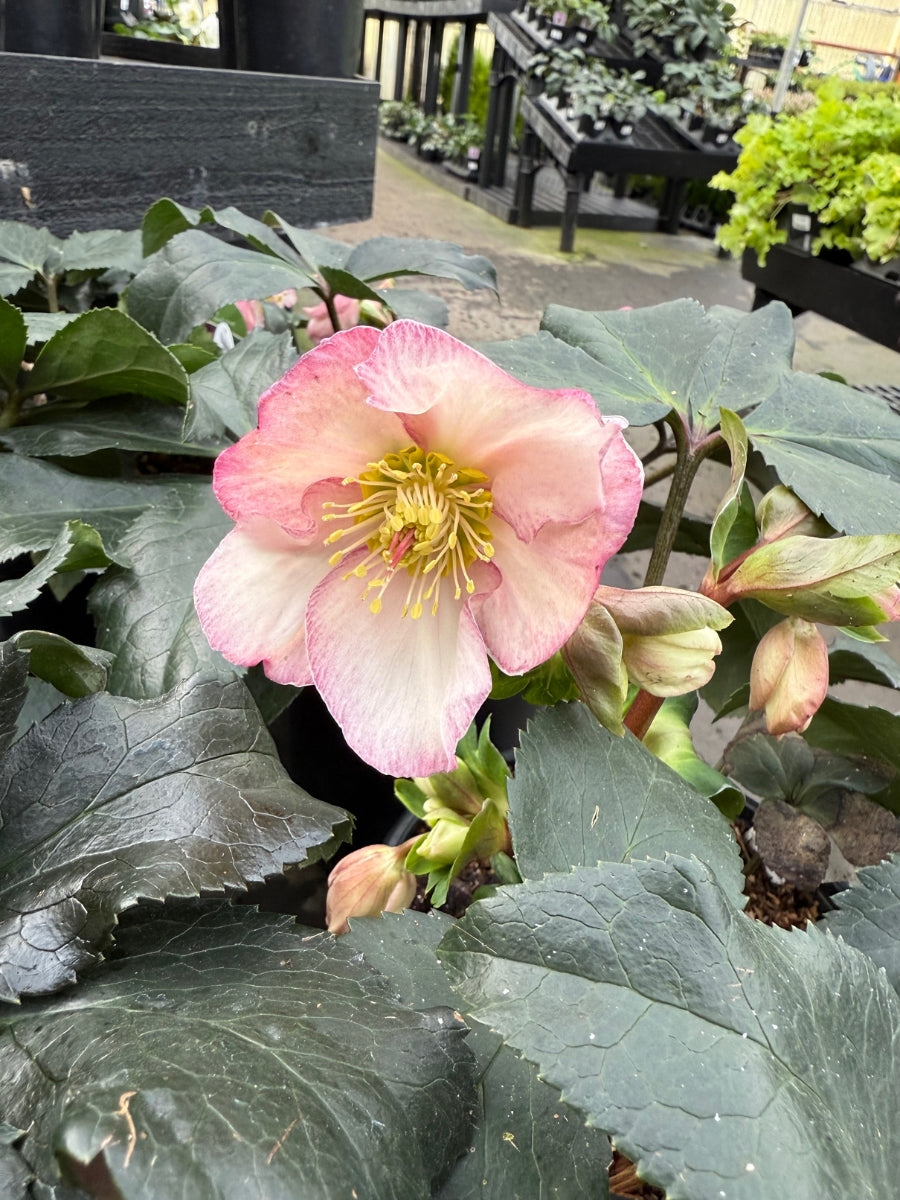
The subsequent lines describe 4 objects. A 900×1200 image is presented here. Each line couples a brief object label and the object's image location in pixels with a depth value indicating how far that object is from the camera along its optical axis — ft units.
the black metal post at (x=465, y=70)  16.55
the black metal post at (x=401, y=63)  20.47
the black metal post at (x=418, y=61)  19.80
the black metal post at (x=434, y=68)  18.63
